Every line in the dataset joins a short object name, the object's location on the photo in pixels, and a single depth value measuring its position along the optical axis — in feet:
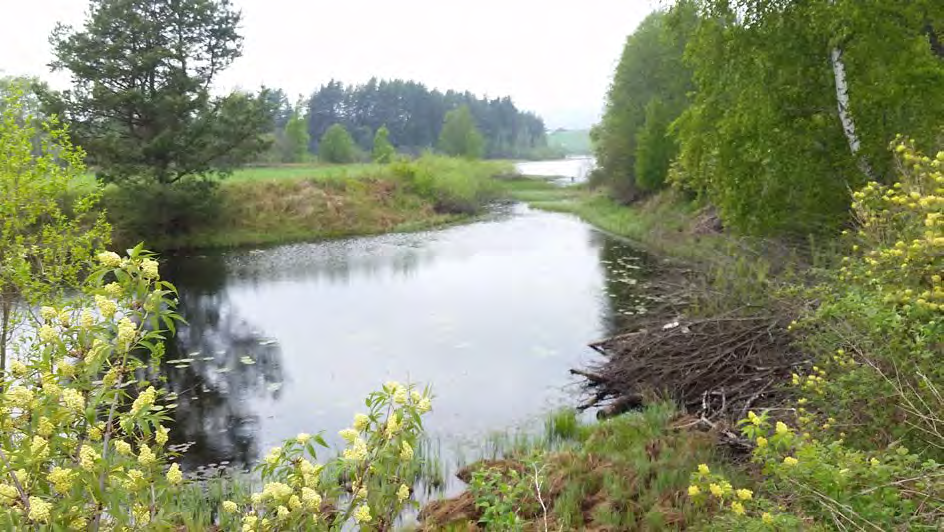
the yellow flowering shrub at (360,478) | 8.95
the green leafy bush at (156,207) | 77.77
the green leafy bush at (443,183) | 121.39
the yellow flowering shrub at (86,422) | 7.77
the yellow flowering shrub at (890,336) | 12.57
